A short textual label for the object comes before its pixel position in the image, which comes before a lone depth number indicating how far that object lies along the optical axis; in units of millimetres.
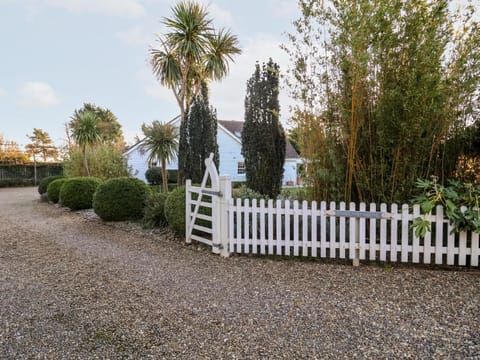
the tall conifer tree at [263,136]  6844
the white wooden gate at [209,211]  4230
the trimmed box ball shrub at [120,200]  6945
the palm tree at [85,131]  11828
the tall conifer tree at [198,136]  8938
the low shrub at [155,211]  6223
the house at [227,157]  18781
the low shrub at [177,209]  5133
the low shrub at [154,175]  18719
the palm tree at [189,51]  9578
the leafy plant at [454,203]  3316
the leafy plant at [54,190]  10852
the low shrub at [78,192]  9062
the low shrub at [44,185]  12740
